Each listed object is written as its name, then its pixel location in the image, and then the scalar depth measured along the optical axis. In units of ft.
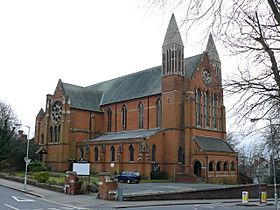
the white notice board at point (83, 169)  104.68
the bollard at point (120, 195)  92.72
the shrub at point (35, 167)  182.29
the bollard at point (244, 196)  103.81
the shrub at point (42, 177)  127.95
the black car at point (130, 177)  143.84
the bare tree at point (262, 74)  34.34
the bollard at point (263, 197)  113.00
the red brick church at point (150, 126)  166.71
